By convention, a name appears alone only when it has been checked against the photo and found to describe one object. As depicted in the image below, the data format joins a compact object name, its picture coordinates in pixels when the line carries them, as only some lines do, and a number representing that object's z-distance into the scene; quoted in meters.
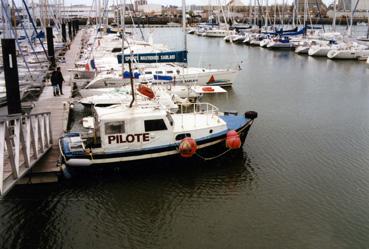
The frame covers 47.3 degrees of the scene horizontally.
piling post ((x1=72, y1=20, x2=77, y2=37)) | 88.31
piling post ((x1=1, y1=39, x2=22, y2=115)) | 19.75
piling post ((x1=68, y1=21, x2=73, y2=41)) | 80.94
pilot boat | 18.16
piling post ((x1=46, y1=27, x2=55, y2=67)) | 36.94
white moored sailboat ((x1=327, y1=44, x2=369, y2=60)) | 59.57
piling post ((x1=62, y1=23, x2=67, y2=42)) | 67.16
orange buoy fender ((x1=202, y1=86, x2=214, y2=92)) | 31.29
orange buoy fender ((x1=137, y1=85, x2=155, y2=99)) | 20.00
